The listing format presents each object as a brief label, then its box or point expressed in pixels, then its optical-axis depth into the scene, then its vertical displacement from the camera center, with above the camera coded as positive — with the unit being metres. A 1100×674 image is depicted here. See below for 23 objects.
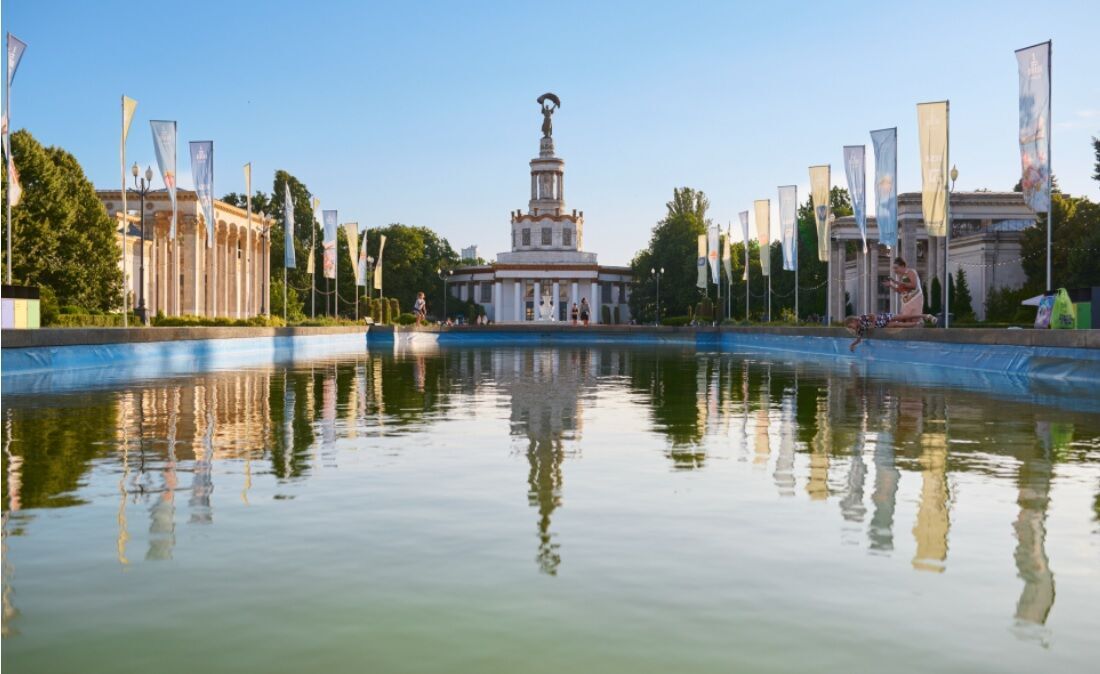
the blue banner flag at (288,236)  45.85 +3.39
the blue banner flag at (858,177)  36.25 +4.74
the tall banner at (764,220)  50.41 +4.48
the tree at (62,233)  50.31 +3.97
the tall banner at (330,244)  50.78 +3.33
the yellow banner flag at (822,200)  41.19 +4.47
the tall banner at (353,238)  57.19 +4.10
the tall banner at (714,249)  59.84 +3.77
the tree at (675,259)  102.69 +5.63
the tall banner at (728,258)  59.22 +3.20
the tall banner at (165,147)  33.22 +5.18
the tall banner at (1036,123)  24.52 +4.42
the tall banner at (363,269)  60.99 +2.66
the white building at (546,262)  130.25 +6.49
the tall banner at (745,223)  54.19 +4.66
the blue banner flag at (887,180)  32.22 +4.08
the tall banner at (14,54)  27.09 +6.59
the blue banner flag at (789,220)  45.81 +4.09
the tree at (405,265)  118.25 +5.61
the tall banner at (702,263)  64.50 +3.27
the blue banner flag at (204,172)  36.16 +4.79
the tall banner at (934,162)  28.28 +4.08
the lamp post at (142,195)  38.38 +4.40
